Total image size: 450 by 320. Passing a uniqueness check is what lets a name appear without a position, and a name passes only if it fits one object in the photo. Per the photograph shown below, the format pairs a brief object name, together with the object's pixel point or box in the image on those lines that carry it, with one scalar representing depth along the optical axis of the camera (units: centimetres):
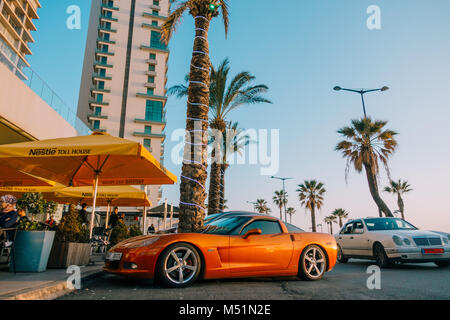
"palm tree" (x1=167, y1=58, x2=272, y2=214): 2017
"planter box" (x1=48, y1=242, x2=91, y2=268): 627
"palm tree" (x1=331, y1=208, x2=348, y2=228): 7162
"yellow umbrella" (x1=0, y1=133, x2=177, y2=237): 611
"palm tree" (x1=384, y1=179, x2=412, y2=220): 4883
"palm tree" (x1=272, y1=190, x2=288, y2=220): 6912
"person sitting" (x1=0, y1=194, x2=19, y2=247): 551
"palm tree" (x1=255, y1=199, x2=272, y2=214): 7980
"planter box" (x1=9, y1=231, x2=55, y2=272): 553
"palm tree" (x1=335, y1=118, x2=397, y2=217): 2198
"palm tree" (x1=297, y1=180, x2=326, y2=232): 4859
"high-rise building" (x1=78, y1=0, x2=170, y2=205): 5556
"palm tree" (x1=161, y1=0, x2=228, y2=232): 906
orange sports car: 470
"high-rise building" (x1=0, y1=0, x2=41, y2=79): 5178
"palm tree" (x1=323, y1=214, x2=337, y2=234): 7511
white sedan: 791
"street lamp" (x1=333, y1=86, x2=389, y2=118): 2147
